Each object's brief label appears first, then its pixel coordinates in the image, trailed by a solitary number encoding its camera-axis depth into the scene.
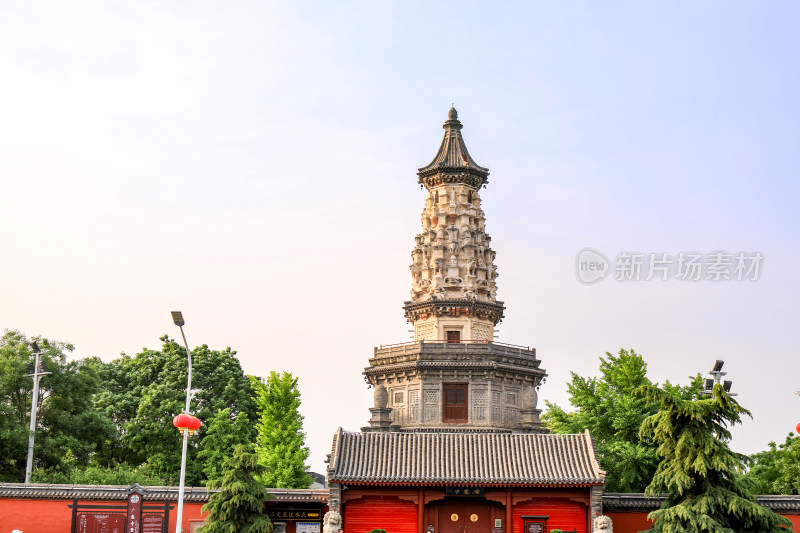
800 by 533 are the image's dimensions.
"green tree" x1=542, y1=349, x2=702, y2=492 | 37.06
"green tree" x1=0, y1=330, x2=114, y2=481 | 38.00
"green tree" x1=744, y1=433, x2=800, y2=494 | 37.88
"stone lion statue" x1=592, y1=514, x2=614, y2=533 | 30.62
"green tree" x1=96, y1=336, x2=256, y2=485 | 45.03
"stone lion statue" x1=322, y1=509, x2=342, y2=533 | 31.36
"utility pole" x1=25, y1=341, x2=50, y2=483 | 36.56
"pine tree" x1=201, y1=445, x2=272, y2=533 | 29.38
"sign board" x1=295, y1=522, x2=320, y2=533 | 31.92
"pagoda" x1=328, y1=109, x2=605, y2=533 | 32.53
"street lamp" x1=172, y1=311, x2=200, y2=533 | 24.00
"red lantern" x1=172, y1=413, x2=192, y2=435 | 23.72
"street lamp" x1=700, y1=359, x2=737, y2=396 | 27.84
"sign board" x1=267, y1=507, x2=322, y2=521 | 31.81
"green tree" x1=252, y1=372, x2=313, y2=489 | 39.59
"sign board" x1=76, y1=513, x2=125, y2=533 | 31.27
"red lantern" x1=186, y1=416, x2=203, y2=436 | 23.89
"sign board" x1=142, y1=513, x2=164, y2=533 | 31.28
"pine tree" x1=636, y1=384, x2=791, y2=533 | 26.42
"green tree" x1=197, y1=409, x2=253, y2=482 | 42.59
